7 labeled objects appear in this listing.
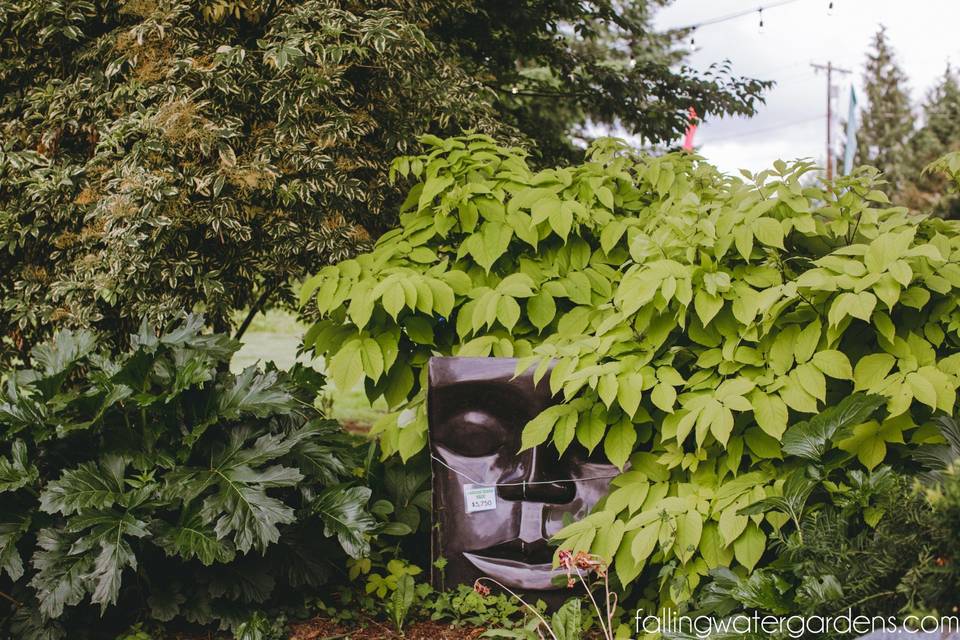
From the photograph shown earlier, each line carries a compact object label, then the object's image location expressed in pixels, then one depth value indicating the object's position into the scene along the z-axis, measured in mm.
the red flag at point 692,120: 6297
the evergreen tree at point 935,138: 26281
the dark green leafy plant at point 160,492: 2641
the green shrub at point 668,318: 2479
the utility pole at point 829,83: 31831
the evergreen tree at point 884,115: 32875
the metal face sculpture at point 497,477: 3061
